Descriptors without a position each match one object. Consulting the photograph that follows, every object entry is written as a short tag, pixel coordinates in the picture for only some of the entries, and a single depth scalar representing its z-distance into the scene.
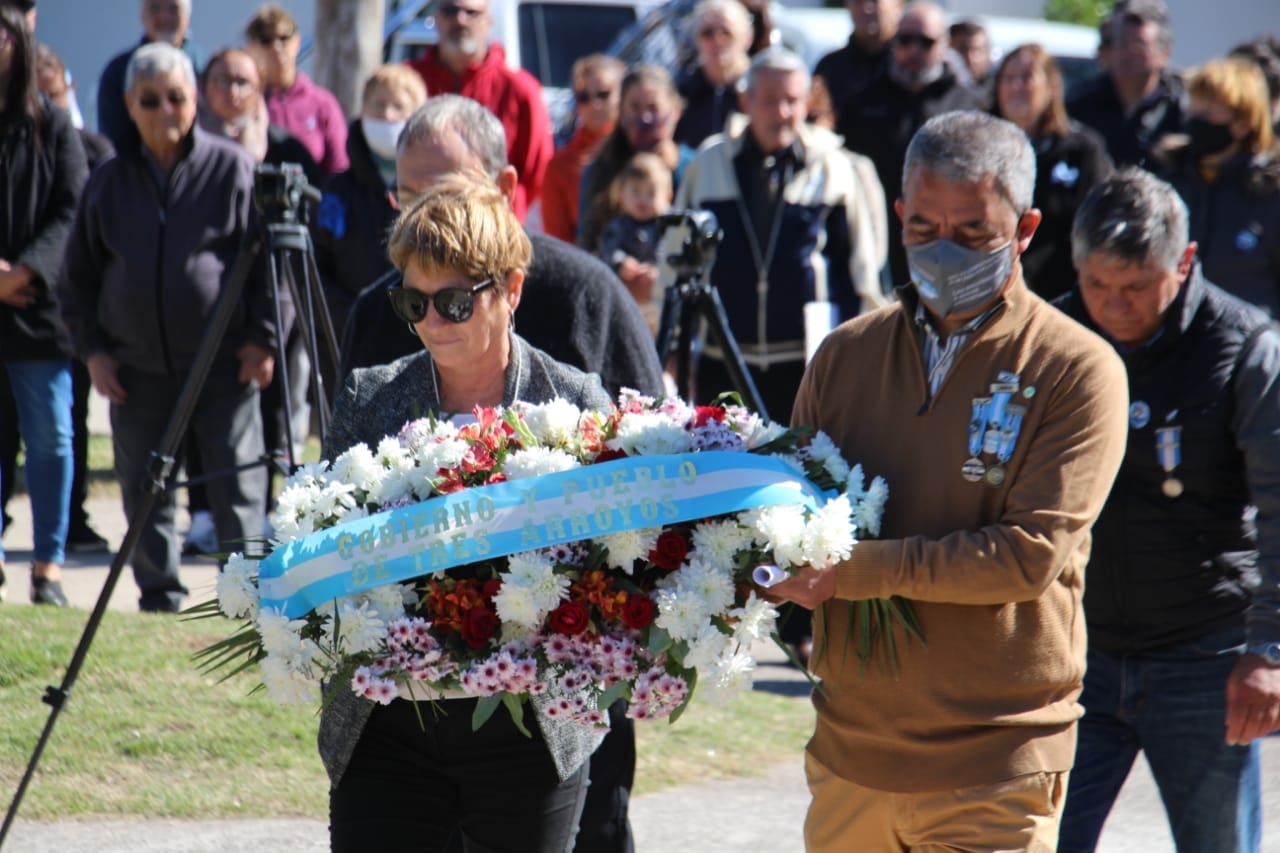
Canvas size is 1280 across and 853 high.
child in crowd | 16.06
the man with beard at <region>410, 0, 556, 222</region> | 18.19
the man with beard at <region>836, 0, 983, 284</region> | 17.91
